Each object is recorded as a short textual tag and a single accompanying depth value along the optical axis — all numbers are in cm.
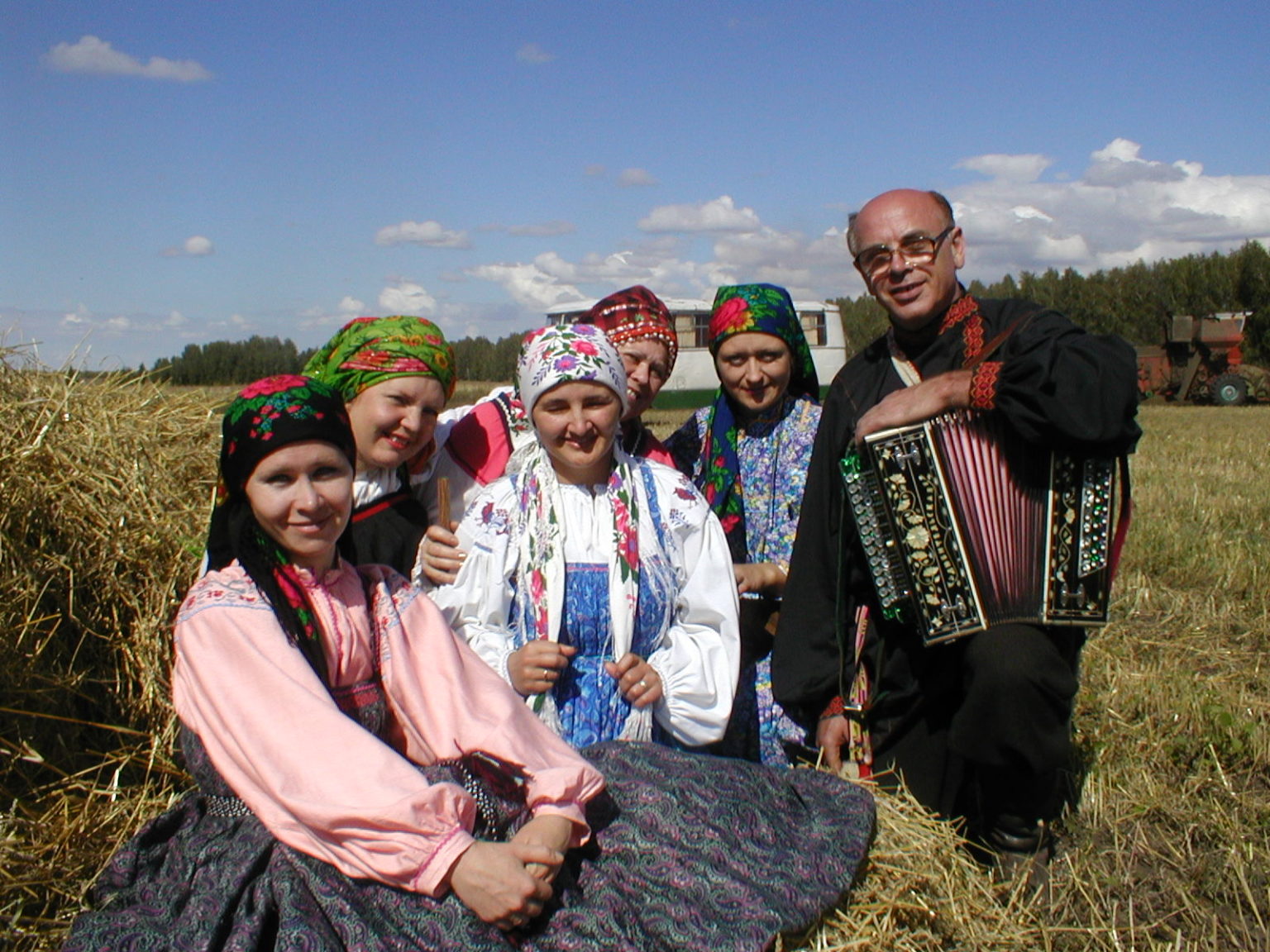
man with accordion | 309
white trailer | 2439
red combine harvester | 2384
